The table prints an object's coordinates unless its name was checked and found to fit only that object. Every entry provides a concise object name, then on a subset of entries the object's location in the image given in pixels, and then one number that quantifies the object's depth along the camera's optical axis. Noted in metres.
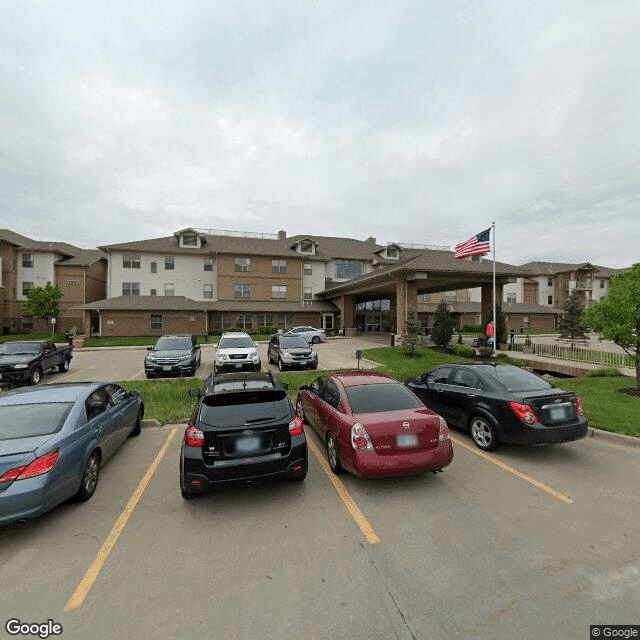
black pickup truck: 12.41
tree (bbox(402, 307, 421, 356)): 19.19
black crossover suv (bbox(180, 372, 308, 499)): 4.29
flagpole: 20.75
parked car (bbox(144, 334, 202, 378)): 13.75
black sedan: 5.82
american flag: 19.55
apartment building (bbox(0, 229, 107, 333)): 38.88
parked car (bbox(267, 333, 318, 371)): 15.75
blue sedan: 3.72
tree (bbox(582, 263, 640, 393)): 10.03
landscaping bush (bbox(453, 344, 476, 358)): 19.25
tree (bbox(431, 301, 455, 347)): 21.27
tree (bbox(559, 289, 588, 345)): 27.28
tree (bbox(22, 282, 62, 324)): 34.66
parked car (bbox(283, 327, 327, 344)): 28.61
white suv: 14.58
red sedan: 4.67
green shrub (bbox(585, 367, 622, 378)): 12.98
